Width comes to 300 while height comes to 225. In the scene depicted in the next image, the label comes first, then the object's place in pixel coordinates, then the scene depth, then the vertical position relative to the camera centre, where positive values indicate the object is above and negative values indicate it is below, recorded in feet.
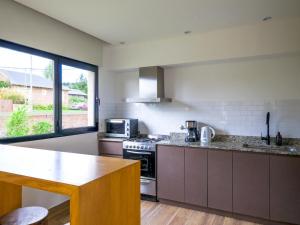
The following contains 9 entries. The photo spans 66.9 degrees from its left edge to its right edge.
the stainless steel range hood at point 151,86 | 11.70 +1.47
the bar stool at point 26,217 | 4.55 -2.14
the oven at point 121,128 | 12.12 -0.78
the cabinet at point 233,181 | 8.11 -2.68
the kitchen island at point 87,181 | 3.16 -1.04
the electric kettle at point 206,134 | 10.40 -0.96
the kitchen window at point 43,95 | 8.23 +0.83
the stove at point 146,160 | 10.61 -2.19
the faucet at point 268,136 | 9.68 -0.99
